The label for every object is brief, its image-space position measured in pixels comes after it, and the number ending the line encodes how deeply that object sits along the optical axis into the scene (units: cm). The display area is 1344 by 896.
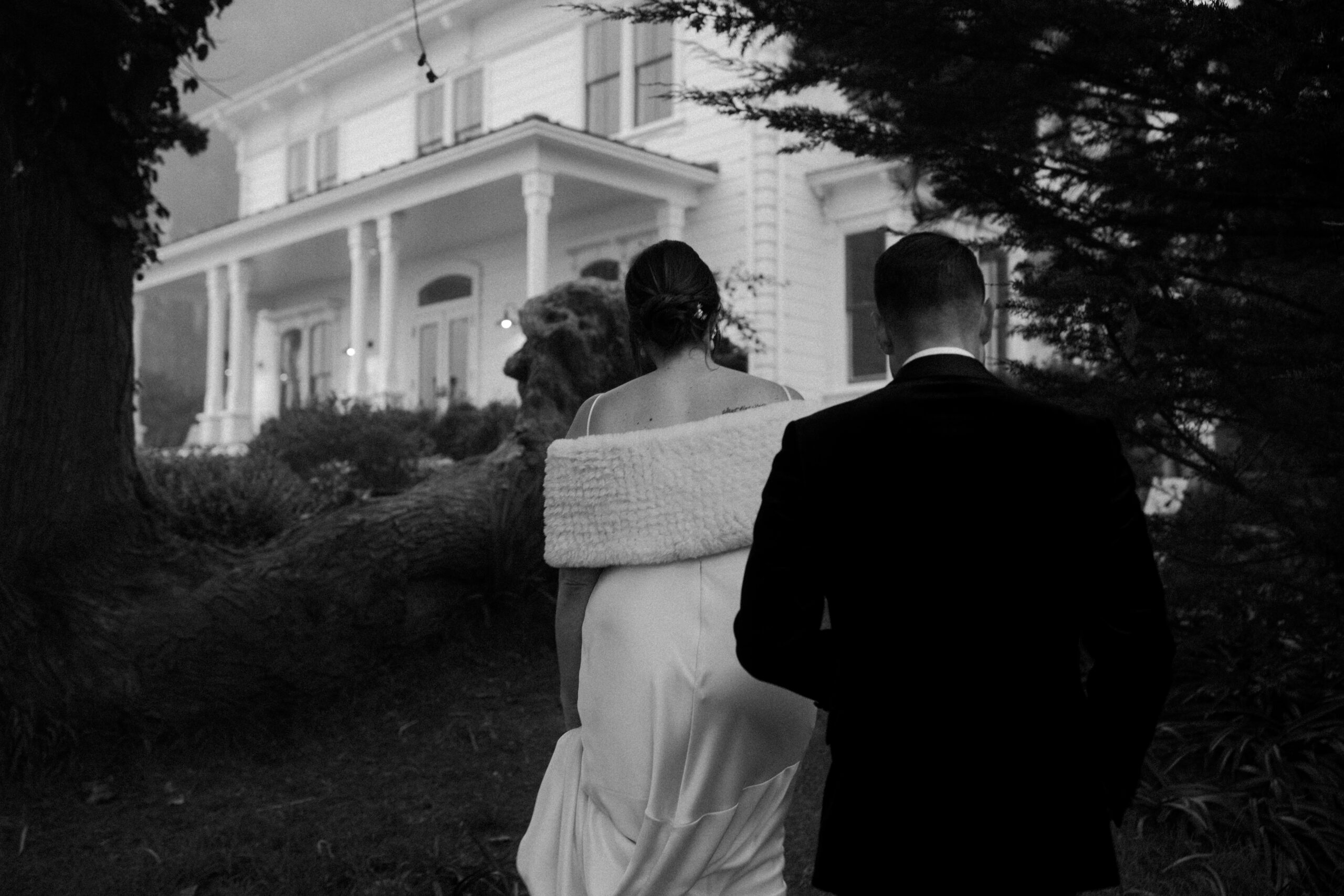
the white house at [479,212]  1598
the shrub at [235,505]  774
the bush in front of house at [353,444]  1206
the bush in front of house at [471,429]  1510
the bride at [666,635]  269
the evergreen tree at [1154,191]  405
